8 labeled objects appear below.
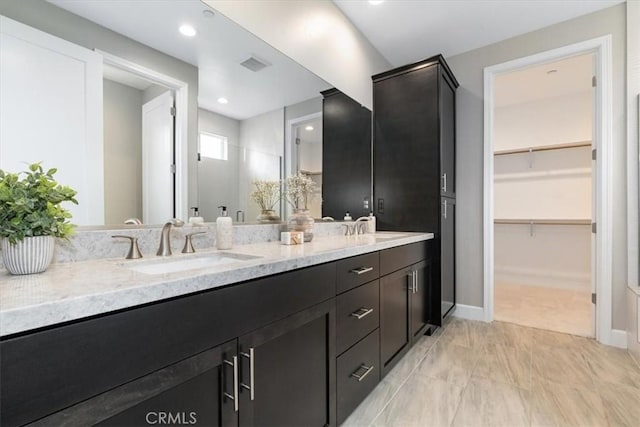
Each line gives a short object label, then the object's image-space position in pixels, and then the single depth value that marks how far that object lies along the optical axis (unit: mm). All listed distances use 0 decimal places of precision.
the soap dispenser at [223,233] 1470
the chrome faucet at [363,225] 2645
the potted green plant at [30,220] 812
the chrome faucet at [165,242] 1257
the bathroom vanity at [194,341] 557
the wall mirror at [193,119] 1188
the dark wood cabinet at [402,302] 1794
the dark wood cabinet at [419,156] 2576
